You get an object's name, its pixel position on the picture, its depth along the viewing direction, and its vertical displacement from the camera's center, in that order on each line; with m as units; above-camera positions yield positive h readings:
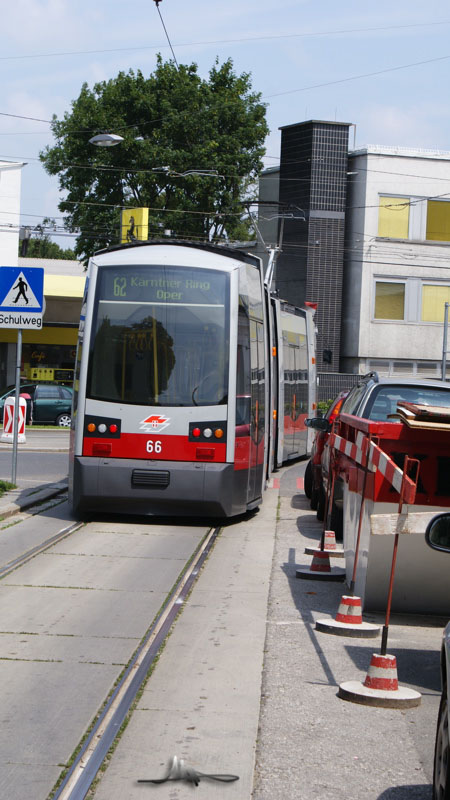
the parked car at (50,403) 36.66 -1.78
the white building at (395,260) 42.66 +4.15
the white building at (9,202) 43.06 +5.74
